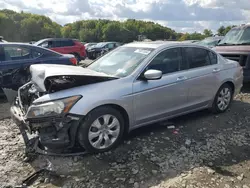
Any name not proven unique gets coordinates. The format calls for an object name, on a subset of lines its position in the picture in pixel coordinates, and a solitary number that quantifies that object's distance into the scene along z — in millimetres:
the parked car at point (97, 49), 17725
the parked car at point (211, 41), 11245
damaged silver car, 2629
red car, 11591
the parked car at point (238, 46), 5572
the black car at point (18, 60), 4887
